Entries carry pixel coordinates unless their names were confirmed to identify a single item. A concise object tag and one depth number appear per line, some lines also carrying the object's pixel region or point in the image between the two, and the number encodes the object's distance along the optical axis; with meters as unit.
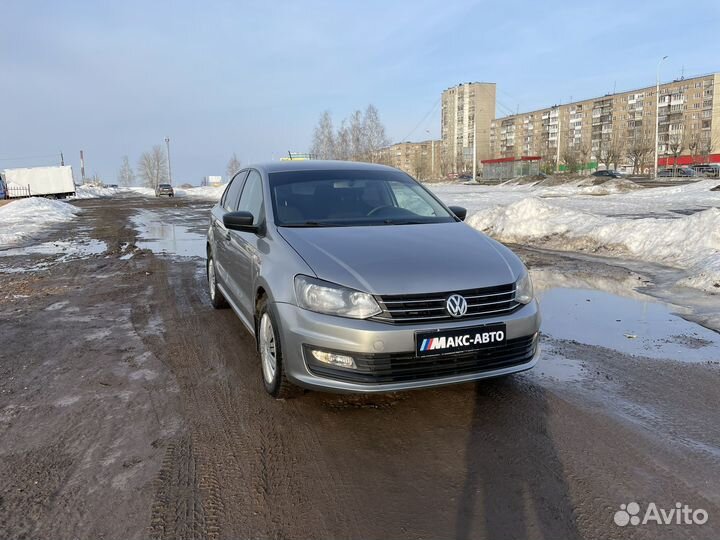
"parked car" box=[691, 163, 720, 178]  55.31
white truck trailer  52.62
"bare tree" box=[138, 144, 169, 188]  120.81
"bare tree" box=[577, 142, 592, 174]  71.47
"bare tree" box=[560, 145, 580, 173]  63.09
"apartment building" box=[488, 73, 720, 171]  75.75
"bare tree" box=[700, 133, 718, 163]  73.31
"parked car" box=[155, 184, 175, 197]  60.67
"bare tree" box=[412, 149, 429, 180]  94.43
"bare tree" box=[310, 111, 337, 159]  70.25
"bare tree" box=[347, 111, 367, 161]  66.44
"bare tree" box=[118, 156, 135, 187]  147.62
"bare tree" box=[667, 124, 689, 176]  74.42
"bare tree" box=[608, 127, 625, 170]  70.18
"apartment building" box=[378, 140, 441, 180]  98.62
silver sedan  3.23
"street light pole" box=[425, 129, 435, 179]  112.12
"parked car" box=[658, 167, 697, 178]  56.41
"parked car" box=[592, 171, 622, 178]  56.33
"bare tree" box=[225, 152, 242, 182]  113.31
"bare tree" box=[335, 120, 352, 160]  67.88
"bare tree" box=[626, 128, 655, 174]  66.43
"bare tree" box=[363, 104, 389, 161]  66.50
